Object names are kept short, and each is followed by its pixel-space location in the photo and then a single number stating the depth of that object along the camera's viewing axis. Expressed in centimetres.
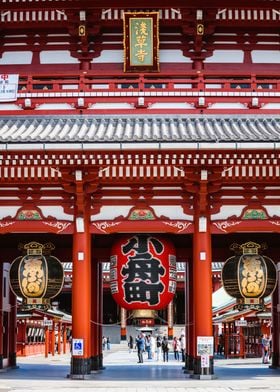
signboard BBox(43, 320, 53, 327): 4116
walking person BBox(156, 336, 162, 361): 4428
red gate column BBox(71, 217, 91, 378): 1936
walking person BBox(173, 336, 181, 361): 3908
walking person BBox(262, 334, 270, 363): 3244
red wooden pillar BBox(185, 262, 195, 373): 2338
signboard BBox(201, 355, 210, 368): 1916
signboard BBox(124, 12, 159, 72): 2225
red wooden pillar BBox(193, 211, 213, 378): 1939
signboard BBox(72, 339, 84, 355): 1933
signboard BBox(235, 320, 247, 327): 3925
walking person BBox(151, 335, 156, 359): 4142
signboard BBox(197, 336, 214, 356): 1920
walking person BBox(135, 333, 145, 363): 3412
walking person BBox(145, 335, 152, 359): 4050
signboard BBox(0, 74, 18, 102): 2167
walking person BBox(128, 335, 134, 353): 5362
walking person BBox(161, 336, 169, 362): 3705
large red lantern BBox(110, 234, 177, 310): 2020
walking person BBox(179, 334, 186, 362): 3644
